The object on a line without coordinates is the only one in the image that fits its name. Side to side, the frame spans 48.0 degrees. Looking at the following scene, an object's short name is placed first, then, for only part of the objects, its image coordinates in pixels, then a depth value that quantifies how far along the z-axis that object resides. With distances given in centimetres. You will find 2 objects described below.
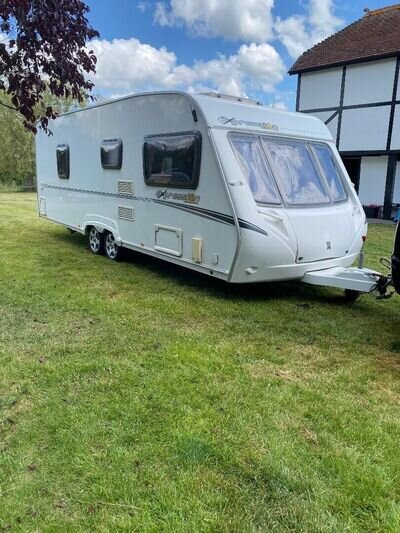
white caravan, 504
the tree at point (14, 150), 2711
